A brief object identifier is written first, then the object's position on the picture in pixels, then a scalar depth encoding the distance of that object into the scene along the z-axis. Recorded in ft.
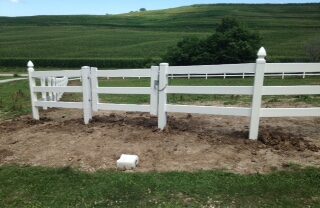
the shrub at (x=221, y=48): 94.95
